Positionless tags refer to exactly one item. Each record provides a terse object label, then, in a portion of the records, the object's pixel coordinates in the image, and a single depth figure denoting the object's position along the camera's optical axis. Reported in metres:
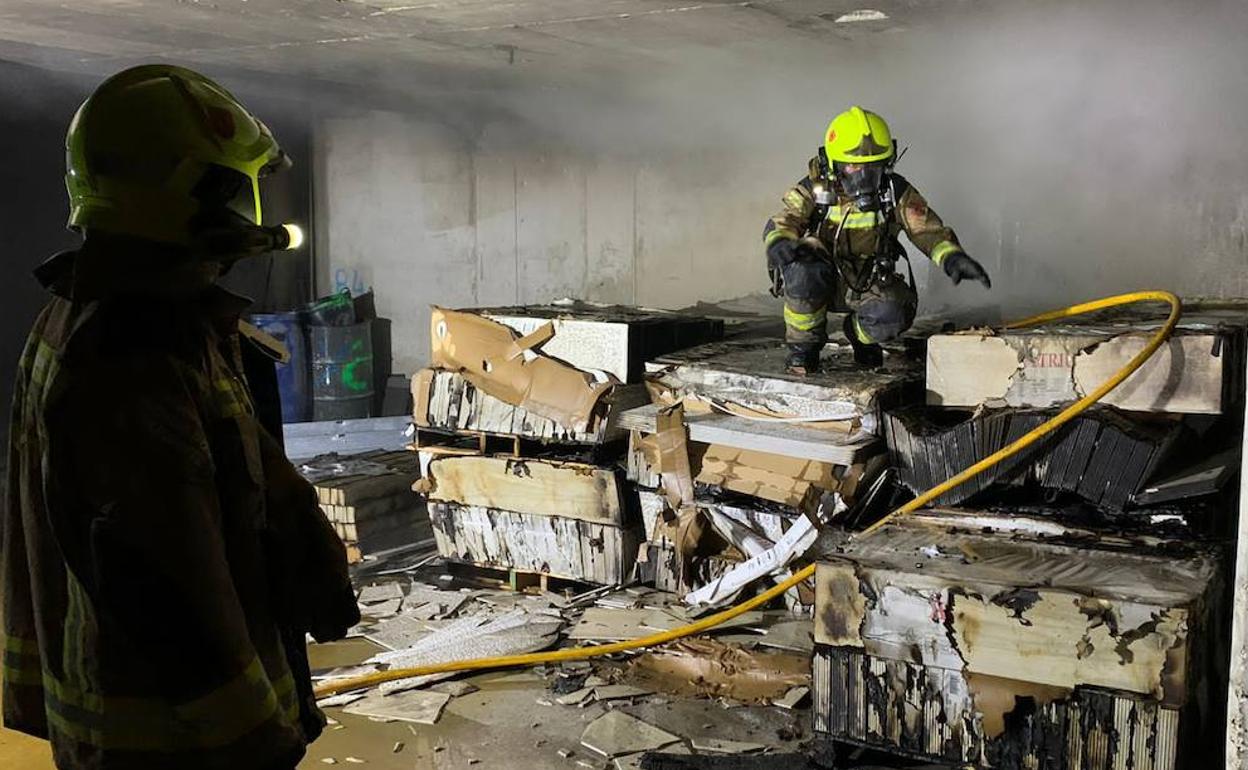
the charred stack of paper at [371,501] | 5.28
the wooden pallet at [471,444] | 4.92
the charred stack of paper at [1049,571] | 2.69
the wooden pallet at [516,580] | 4.91
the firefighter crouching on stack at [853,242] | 4.38
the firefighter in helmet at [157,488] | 1.44
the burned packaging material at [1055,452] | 3.48
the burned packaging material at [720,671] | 3.79
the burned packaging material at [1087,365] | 3.48
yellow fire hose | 3.45
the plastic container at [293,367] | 7.76
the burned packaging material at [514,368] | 4.73
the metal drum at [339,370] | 7.90
